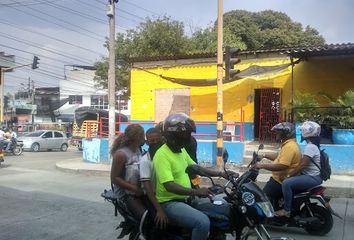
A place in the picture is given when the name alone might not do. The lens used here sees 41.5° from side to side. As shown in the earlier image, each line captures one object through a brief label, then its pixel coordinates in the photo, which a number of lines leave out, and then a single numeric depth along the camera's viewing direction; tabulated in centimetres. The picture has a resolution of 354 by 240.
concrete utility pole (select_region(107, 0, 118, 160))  1592
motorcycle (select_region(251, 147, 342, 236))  654
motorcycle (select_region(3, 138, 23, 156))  2518
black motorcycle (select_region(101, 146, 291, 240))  427
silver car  3056
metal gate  1761
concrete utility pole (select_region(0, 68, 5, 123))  3384
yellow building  1644
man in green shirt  413
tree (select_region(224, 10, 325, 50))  3697
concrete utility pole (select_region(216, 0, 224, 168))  1262
